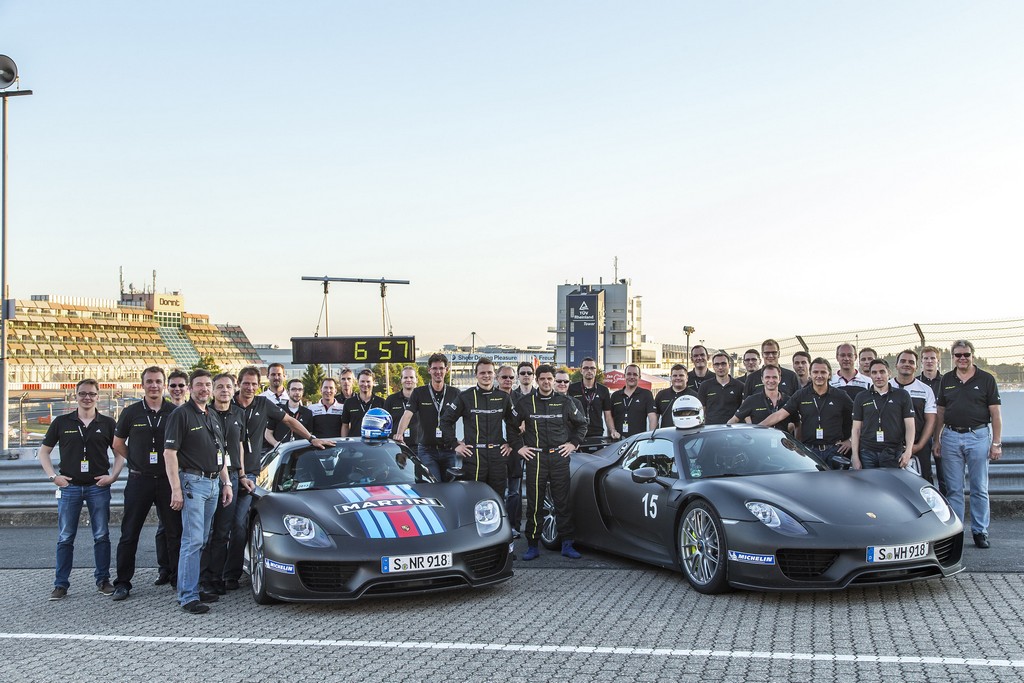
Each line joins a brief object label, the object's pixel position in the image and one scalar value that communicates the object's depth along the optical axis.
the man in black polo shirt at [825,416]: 9.41
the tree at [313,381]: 105.00
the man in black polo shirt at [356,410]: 11.34
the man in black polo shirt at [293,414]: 11.27
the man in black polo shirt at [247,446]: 8.04
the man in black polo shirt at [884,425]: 8.82
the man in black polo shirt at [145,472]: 7.94
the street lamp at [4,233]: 14.40
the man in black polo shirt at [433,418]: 10.50
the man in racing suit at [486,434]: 9.28
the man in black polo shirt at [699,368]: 12.02
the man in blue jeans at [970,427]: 9.03
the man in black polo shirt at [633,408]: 11.76
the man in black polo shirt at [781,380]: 10.76
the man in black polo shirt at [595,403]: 11.77
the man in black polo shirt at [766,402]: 10.13
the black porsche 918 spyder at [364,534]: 6.78
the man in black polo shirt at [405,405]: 11.36
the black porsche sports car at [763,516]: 6.56
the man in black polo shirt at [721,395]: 11.04
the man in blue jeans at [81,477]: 8.00
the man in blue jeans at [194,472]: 7.17
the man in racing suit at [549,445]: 9.07
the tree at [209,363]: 130.14
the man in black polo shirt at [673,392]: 11.26
